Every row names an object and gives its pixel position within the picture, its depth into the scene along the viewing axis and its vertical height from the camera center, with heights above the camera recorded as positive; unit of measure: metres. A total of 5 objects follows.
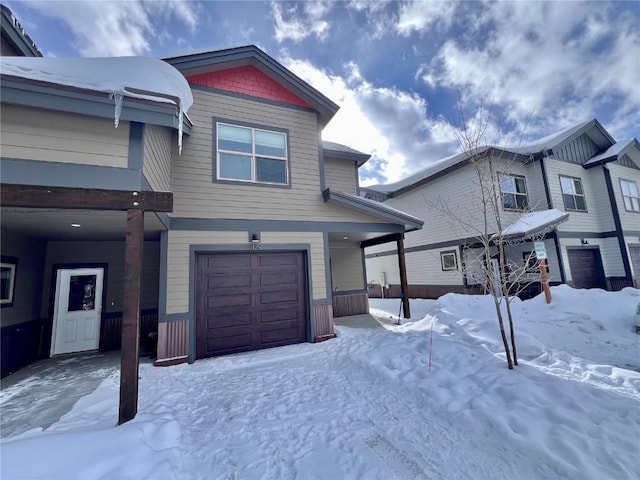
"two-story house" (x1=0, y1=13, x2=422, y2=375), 3.88 +1.32
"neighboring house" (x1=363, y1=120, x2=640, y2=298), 12.09 +2.86
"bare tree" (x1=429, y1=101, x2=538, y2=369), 4.39 +1.73
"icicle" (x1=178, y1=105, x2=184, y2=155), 4.02 +2.42
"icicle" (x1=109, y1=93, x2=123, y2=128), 3.65 +2.46
